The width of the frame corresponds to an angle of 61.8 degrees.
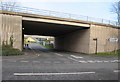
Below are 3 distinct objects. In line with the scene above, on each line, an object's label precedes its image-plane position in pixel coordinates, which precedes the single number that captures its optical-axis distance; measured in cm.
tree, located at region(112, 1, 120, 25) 2027
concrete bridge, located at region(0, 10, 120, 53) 1389
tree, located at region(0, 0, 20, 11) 1433
